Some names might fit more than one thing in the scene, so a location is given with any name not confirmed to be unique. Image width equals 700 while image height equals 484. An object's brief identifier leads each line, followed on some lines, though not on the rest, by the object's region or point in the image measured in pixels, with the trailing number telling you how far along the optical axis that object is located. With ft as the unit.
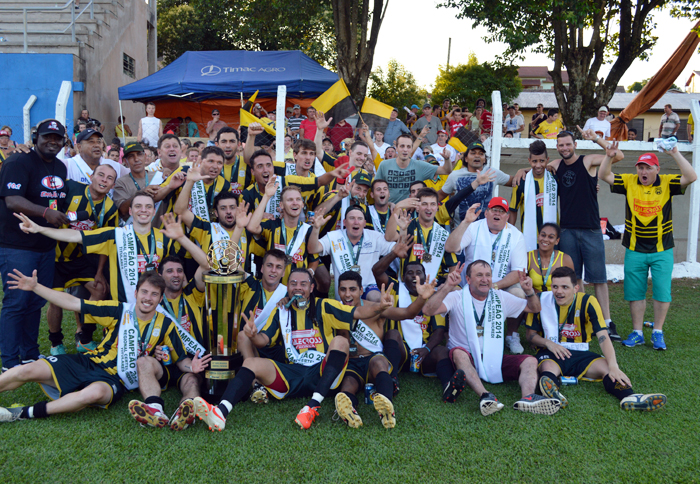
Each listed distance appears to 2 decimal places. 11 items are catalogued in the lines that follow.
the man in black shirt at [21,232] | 14.79
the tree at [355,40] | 45.96
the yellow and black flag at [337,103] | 29.37
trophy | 13.46
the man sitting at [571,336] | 14.65
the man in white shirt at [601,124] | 38.29
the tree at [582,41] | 41.16
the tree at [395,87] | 100.07
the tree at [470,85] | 93.45
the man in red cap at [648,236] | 19.11
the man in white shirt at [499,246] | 18.02
